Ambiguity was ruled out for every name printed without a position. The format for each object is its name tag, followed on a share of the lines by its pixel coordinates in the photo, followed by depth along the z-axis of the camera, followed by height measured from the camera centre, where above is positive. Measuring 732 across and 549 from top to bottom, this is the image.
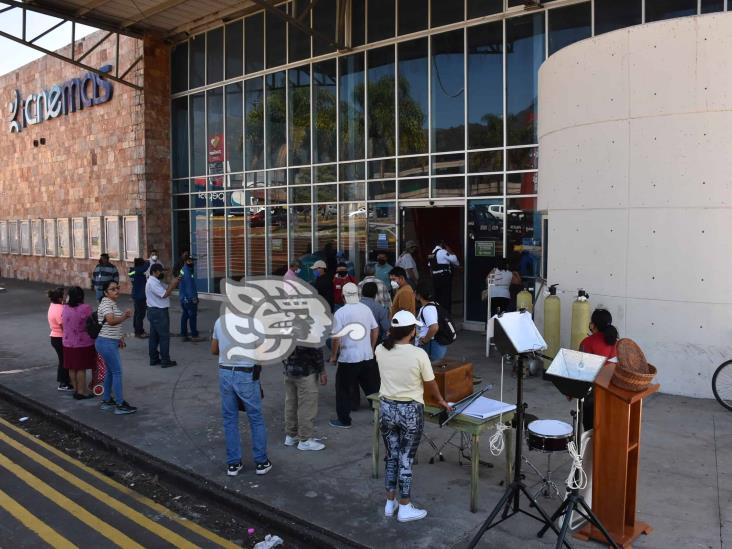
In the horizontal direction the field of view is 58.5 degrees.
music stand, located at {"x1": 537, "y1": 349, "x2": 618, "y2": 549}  4.60 -1.11
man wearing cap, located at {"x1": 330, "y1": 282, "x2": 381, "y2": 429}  7.74 -1.44
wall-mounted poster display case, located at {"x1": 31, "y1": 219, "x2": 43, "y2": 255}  29.33 -0.09
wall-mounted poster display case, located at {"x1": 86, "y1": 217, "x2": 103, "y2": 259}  24.66 -0.06
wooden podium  4.97 -1.79
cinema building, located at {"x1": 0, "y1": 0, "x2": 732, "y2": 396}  8.79 +1.91
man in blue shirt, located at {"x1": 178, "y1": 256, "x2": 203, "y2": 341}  13.30 -1.37
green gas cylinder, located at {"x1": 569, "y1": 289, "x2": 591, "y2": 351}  9.48 -1.25
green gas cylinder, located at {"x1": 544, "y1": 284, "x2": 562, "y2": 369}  10.00 -1.40
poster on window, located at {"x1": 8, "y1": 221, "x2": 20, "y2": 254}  31.86 -0.14
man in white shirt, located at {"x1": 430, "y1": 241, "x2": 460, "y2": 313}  13.74 -0.83
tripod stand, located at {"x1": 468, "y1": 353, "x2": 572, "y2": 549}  4.69 -2.01
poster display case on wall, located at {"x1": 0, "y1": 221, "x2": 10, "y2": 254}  32.96 -0.19
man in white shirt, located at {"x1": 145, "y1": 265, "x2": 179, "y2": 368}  11.12 -1.42
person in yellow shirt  5.36 -1.40
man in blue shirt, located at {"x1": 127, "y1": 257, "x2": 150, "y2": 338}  14.15 -1.15
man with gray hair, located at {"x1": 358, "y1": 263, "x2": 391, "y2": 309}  10.12 -1.02
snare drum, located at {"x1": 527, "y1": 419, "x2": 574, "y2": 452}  4.98 -1.58
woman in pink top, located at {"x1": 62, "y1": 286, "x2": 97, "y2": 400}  9.22 -1.47
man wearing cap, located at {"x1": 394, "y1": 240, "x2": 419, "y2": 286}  14.26 -0.74
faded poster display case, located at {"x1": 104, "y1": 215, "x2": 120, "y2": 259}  23.69 -0.10
